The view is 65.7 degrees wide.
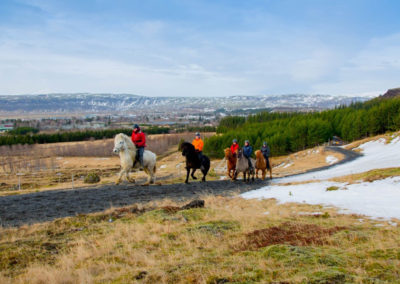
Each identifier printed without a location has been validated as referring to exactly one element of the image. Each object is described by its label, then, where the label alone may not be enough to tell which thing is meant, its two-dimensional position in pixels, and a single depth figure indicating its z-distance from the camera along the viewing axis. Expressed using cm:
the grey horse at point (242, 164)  2340
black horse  2138
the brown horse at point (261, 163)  2516
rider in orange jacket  2211
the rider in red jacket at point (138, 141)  1964
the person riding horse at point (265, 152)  2630
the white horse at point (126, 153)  1839
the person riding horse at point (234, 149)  2374
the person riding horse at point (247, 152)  2398
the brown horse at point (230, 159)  2405
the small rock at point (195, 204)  1258
